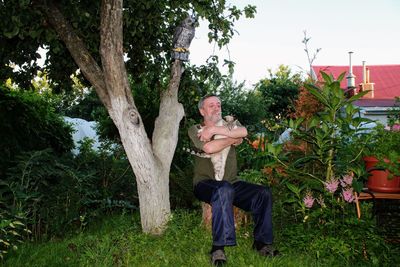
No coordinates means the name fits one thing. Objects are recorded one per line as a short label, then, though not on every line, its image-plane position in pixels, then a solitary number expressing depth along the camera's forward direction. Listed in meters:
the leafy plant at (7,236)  4.88
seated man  4.21
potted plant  4.26
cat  4.77
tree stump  5.25
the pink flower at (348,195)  4.36
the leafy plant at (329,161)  4.45
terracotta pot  4.40
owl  5.72
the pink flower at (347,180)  4.37
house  19.23
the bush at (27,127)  7.03
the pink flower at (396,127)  4.73
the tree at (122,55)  5.29
